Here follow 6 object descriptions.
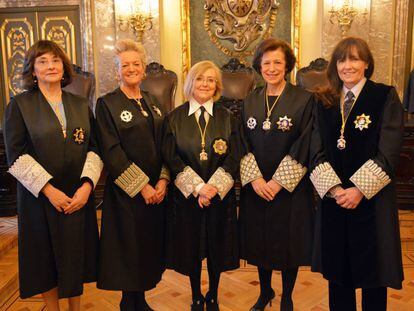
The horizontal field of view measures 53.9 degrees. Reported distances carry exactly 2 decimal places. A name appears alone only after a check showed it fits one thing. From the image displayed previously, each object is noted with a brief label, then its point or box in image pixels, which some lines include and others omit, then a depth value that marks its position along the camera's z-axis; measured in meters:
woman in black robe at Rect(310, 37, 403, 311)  1.98
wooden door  6.22
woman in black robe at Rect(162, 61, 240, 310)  2.37
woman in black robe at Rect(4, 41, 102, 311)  2.11
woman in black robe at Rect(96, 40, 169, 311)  2.26
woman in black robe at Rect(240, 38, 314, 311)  2.34
